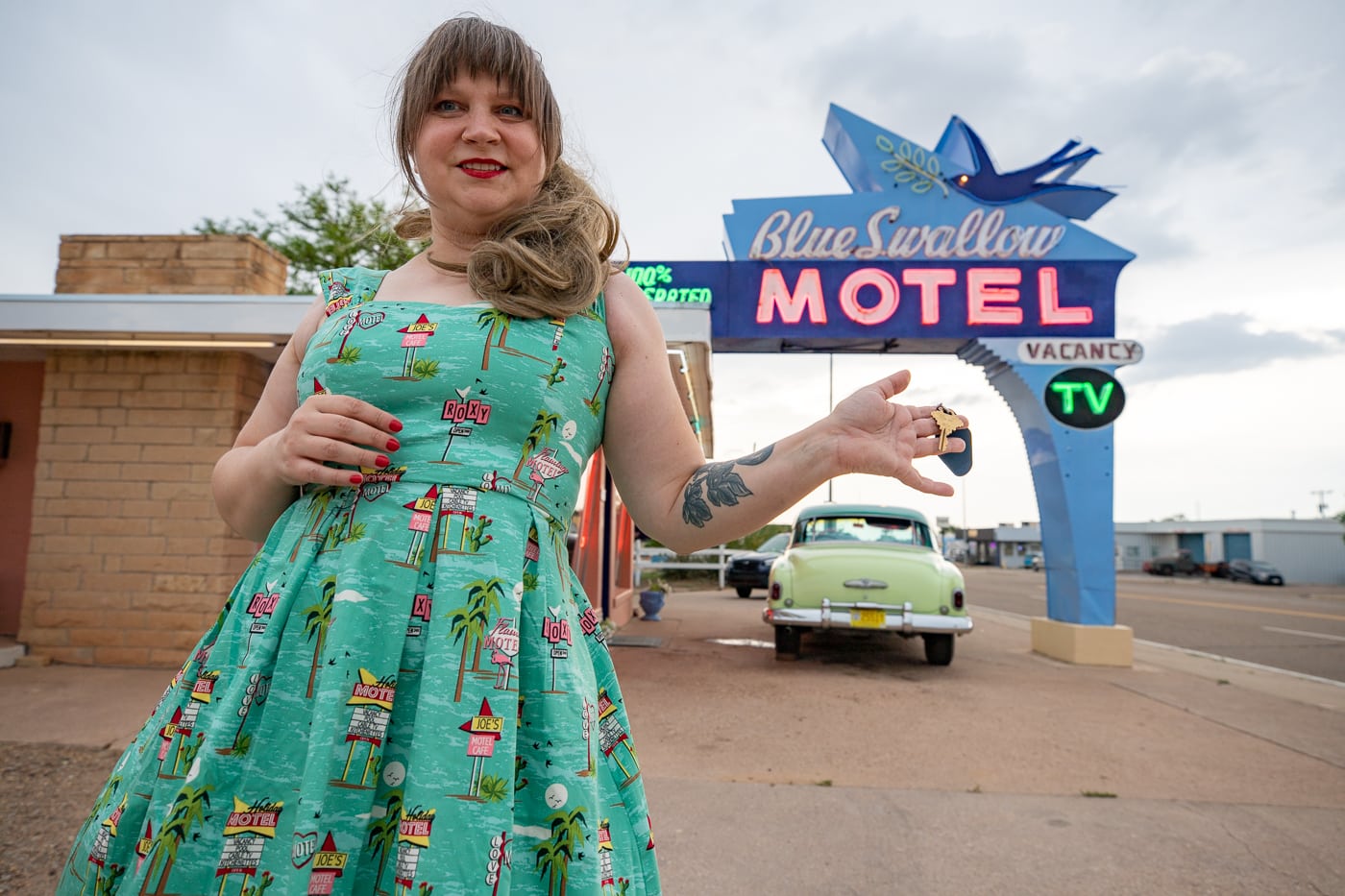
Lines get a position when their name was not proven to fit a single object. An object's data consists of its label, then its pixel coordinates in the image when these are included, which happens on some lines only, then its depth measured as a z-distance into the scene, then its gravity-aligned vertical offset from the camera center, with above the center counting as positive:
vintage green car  7.52 -0.59
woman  0.96 -0.05
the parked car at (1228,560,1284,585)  37.44 -1.42
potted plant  11.79 -1.11
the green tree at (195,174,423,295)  21.67 +8.14
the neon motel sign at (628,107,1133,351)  8.20 +2.91
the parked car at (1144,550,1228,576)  44.32 -1.45
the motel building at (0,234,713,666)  6.29 +0.74
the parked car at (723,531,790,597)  18.20 -0.91
